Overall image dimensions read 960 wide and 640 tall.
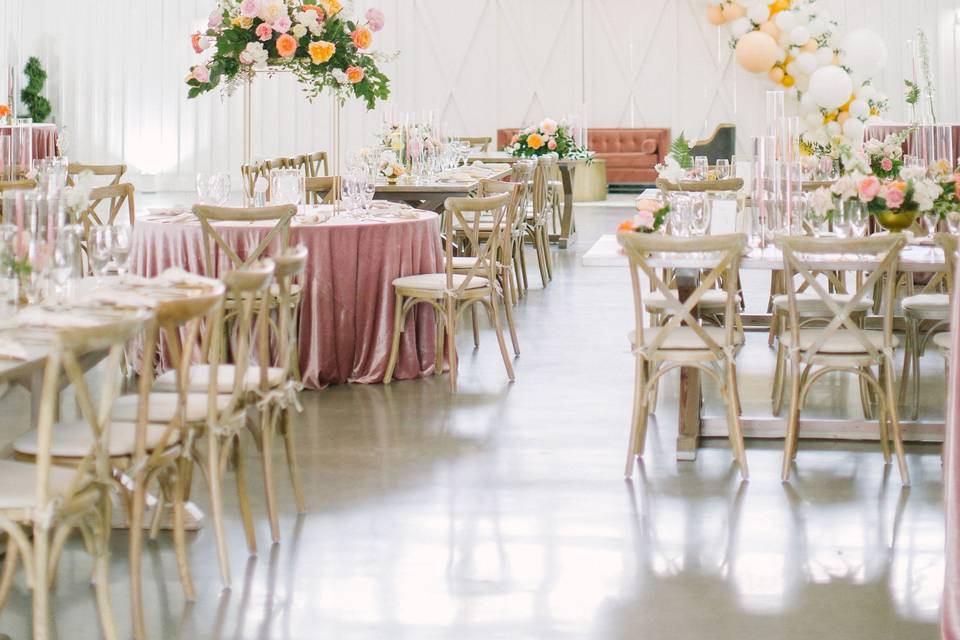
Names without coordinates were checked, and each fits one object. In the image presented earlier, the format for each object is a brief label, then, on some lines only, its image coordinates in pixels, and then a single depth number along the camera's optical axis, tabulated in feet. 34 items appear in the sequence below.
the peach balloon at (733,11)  52.90
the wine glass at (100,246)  13.38
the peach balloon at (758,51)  51.52
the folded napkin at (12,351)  9.97
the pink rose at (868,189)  16.15
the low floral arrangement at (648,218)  16.25
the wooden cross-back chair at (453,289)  19.88
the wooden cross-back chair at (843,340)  14.51
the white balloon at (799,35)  50.29
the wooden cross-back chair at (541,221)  31.30
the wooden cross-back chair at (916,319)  16.81
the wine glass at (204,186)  20.94
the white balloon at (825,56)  50.29
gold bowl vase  16.51
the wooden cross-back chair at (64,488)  8.89
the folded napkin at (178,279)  12.45
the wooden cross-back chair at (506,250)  22.40
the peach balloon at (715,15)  53.26
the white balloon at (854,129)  47.09
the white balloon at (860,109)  49.34
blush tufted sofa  56.65
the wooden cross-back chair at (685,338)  14.33
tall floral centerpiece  19.94
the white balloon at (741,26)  52.39
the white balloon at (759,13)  51.67
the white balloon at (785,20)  50.49
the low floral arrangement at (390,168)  28.86
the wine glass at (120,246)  13.41
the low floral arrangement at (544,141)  36.50
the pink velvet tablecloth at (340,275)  19.92
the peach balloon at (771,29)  51.82
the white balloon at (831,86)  48.26
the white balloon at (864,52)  49.34
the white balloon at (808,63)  50.51
